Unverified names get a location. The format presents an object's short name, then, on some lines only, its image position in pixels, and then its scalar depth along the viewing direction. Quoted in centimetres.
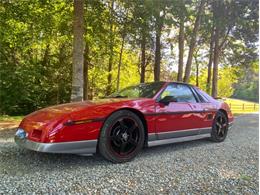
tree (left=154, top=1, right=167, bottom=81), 844
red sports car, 371
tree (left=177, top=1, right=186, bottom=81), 1271
